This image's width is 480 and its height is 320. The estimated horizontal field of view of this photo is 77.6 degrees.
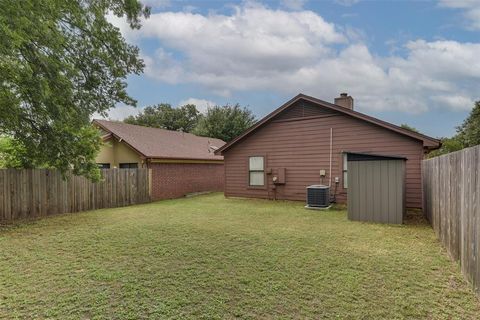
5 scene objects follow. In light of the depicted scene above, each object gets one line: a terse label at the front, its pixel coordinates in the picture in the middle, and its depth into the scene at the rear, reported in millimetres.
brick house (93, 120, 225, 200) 13812
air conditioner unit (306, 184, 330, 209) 9906
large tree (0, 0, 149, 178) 5395
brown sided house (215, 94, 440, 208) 9732
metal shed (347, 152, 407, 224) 7367
